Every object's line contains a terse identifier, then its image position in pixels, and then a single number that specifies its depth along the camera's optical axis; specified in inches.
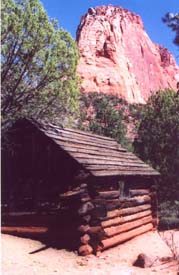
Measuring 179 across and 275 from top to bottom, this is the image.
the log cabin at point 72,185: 478.0
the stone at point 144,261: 398.3
